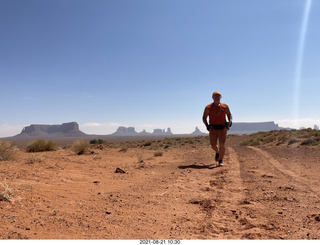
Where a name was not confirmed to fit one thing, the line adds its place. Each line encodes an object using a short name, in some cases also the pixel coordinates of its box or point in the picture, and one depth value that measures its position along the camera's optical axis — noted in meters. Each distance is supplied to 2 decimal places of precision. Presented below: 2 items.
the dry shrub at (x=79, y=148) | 12.76
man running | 7.50
